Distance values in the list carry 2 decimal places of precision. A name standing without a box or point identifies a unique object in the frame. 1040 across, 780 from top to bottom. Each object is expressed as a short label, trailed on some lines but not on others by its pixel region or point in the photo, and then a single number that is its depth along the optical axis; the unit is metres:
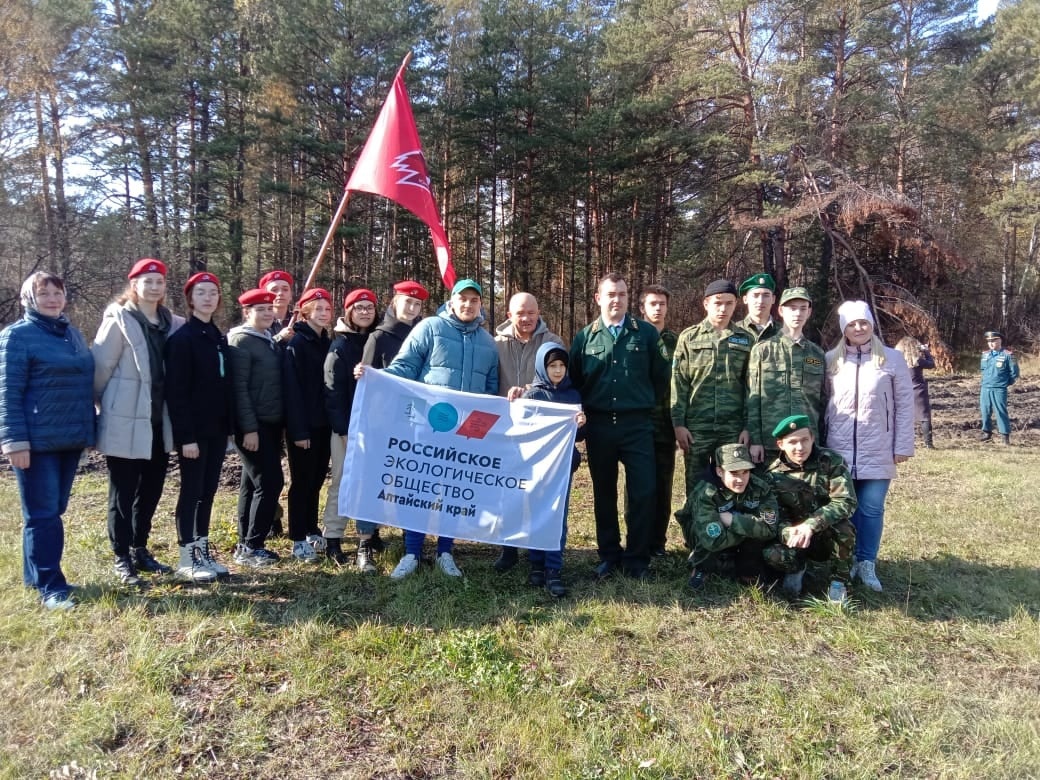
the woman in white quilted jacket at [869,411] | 4.23
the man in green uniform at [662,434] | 4.81
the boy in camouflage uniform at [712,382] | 4.52
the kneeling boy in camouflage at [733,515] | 4.07
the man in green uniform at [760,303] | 4.43
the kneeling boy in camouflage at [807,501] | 3.97
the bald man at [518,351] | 4.68
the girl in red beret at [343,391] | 4.70
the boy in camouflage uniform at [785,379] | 4.27
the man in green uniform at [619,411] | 4.46
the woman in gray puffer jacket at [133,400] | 3.96
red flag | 6.27
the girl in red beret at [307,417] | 4.69
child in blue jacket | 4.35
